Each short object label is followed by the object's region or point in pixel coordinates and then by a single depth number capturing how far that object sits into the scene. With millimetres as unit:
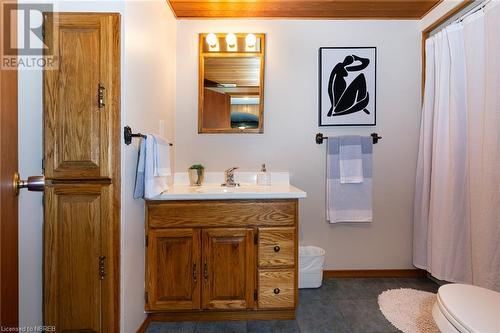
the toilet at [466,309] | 1009
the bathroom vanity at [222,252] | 1784
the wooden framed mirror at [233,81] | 2428
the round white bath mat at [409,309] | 1780
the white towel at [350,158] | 2396
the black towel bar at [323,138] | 2473
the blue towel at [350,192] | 2434
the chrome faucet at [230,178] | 2334
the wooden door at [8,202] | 667
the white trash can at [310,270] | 2293
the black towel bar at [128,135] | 1451
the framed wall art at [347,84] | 2461
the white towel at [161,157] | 1695
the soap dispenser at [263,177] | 2416
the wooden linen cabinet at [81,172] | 1349
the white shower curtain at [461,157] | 1701
